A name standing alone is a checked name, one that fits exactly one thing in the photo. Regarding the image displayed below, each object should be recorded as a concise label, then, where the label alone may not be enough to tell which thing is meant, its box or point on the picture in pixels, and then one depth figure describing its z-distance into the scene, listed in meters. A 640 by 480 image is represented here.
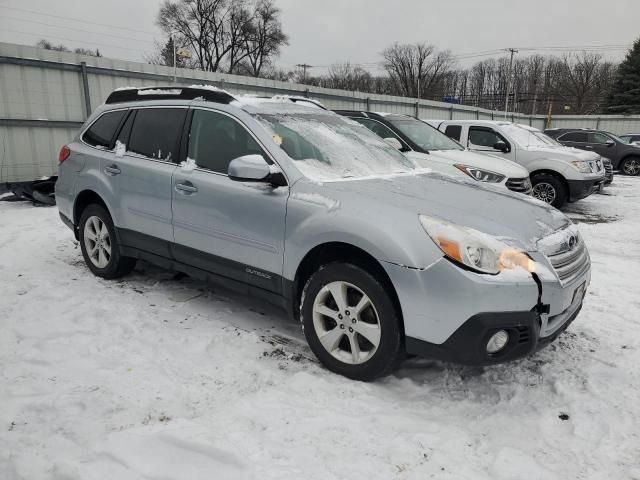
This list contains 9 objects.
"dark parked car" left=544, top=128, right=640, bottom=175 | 16.30
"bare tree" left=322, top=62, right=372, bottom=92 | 70.38
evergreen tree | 47.12
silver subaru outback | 2.59
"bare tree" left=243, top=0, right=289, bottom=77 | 49.06
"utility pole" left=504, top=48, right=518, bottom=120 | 62.35
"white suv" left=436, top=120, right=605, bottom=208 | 9.27
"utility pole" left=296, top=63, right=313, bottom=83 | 73.01
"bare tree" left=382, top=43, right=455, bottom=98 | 75.81
